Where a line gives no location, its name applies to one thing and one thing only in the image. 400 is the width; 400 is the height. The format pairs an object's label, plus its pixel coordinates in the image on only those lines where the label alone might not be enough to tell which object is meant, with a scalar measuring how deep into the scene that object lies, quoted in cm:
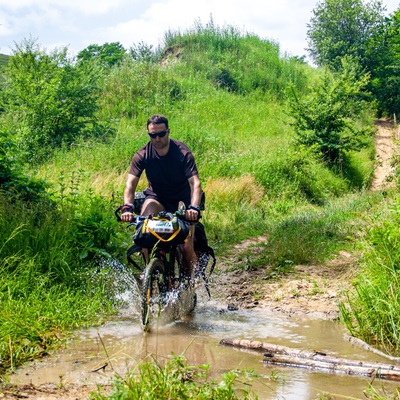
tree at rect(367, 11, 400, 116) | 3050
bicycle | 581
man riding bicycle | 645
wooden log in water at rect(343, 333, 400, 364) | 489
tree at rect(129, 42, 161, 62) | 2902
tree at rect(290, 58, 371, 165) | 2094
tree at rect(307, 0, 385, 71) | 3259
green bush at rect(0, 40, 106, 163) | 1705
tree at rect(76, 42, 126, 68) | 3369
